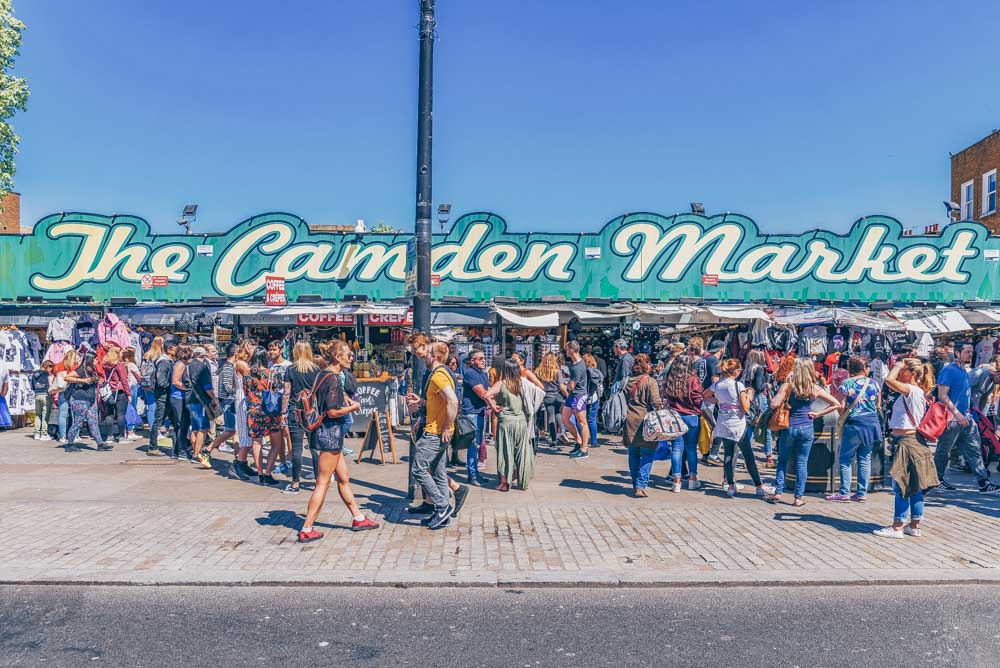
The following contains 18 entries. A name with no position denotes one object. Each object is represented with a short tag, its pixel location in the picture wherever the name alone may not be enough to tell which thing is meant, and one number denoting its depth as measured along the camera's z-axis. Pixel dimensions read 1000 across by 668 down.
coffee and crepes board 10.62
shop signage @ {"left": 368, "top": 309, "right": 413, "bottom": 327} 14.62
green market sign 16.30
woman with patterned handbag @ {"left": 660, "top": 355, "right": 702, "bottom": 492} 8.88
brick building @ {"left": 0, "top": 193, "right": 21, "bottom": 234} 34.69
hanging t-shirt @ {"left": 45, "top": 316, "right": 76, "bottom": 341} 14.72
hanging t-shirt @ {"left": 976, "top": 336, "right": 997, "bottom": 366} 14.40
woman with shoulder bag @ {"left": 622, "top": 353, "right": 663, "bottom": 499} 8.56
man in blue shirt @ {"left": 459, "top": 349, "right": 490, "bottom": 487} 9.22
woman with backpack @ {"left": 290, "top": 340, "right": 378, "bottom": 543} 6.73
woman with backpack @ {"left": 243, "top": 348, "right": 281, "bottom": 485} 9.04
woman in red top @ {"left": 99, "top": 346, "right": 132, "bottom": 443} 12.07
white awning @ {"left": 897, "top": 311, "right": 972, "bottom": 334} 14.26
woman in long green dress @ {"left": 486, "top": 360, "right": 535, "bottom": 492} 8.94
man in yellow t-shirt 7.04
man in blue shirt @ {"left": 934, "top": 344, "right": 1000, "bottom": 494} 8.88
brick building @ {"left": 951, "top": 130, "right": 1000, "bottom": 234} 24.55
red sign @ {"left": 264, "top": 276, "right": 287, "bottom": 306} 15.91
